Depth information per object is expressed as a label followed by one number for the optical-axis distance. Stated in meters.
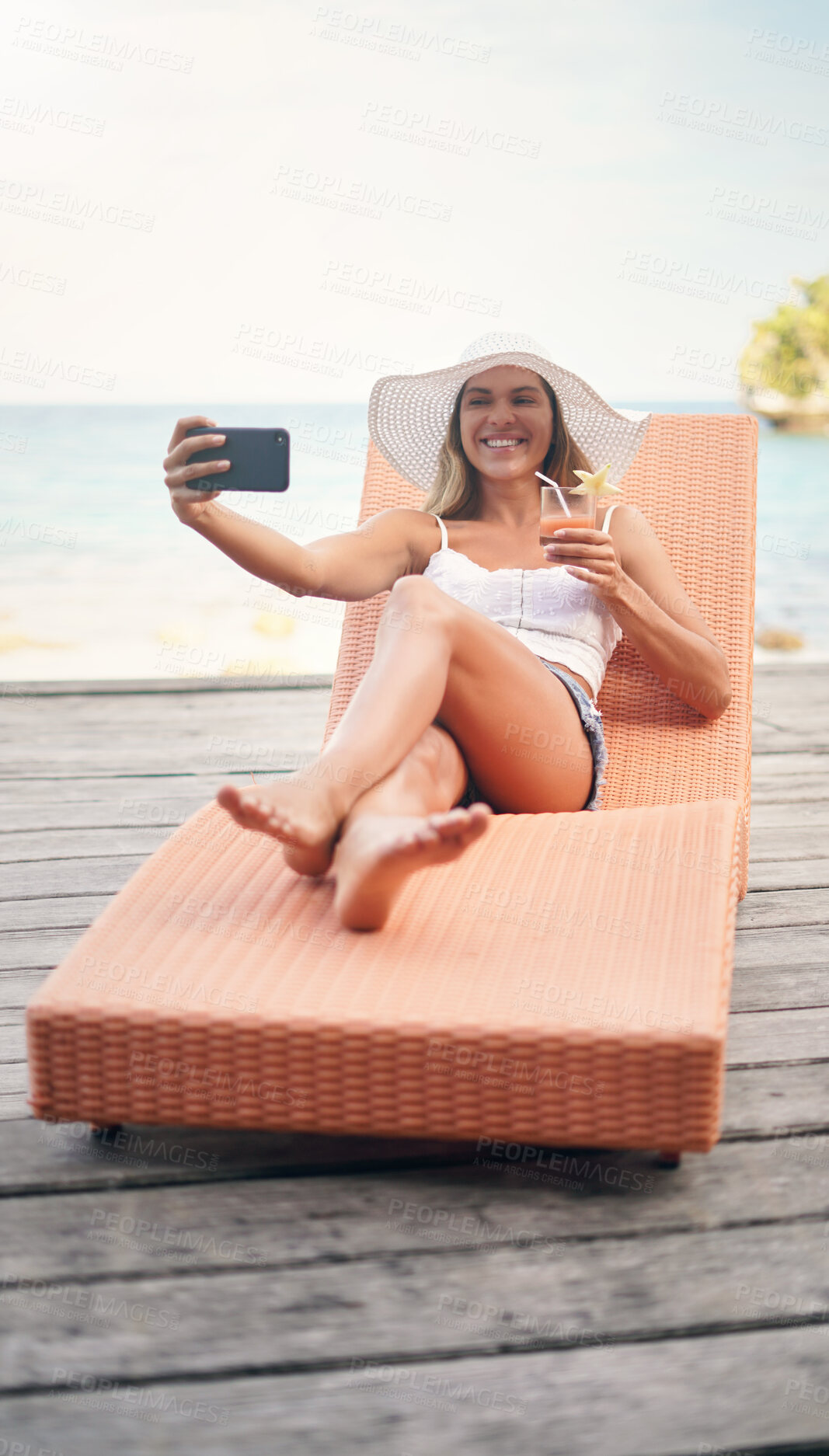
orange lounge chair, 1.31
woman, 1.63
